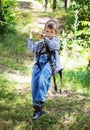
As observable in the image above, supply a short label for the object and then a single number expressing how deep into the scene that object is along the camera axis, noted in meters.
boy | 6.15
